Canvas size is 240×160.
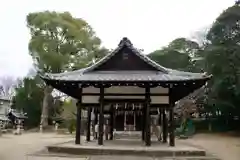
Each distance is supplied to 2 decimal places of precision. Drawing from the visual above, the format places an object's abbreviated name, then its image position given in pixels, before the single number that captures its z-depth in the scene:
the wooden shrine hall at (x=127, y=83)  9.42
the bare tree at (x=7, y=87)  47.66
